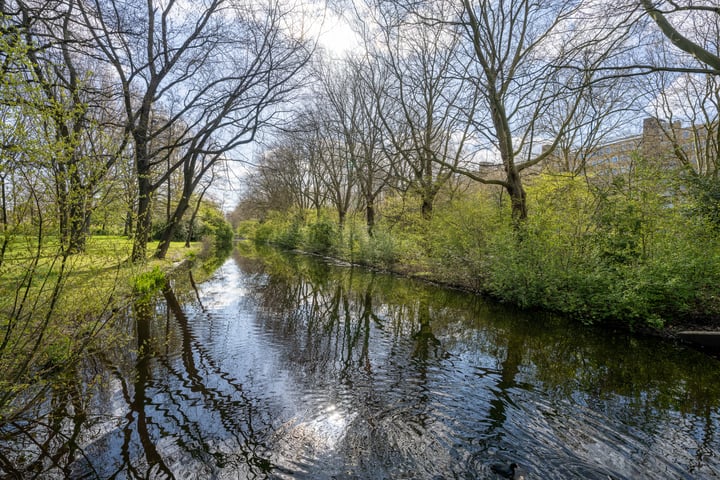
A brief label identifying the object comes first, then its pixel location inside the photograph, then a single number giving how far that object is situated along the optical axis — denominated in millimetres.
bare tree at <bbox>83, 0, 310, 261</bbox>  12102
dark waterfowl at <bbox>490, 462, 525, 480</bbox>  3133
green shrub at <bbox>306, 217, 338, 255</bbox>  25300
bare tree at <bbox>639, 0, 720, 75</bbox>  6117
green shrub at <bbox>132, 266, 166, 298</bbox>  8297
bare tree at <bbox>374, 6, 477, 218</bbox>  15375
